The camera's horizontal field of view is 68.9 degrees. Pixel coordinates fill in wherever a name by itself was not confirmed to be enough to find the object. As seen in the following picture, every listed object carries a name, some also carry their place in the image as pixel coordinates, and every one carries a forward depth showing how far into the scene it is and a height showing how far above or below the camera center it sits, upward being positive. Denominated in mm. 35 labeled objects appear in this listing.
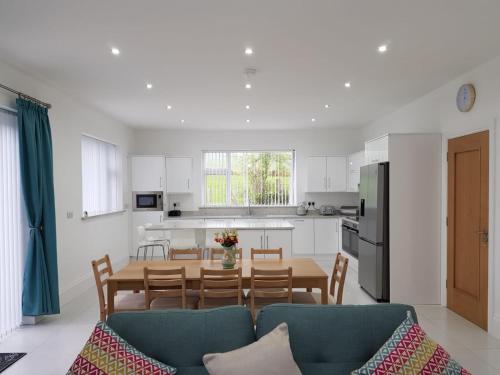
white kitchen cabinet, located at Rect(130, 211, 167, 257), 7469 -794
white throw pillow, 1616 -808
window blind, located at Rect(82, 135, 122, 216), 5762 +73
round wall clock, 3859 +904
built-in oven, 6070 -981
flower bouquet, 3326 -607
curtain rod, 3540 +894
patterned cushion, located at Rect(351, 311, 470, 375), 1635 -814
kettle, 7723 -619
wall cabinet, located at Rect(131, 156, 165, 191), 7523 +171
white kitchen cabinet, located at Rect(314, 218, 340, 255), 7352 -1133
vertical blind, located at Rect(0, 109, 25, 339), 3629 -475
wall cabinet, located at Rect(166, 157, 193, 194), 7742 +153
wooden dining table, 3064 -814
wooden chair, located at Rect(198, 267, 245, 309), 2943 -832
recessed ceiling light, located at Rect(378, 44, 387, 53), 3180 +1172
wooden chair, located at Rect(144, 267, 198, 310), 2936 -903
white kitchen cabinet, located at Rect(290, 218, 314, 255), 7352 -1134
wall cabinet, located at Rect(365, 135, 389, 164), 4637 +417
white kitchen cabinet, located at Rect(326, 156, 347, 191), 7676 +164
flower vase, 3336 -708
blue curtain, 3791 -334
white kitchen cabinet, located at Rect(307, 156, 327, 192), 7684 +144
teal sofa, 1794 -762
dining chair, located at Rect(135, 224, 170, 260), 6200 -1054
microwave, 7586 -431
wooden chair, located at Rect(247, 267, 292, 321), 2928 -815
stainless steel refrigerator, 4598 -652
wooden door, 3725 -508
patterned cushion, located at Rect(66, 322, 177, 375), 1617 -807
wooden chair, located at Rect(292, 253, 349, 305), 3133 -1042
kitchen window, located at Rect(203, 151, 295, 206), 8047 +87
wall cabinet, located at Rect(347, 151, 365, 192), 7062 +243
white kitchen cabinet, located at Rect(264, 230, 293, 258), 5238 -835
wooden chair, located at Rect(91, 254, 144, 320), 3117 -1076
